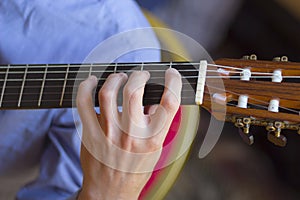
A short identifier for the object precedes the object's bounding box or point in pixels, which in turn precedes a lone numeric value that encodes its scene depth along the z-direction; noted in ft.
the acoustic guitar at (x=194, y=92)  4.54
